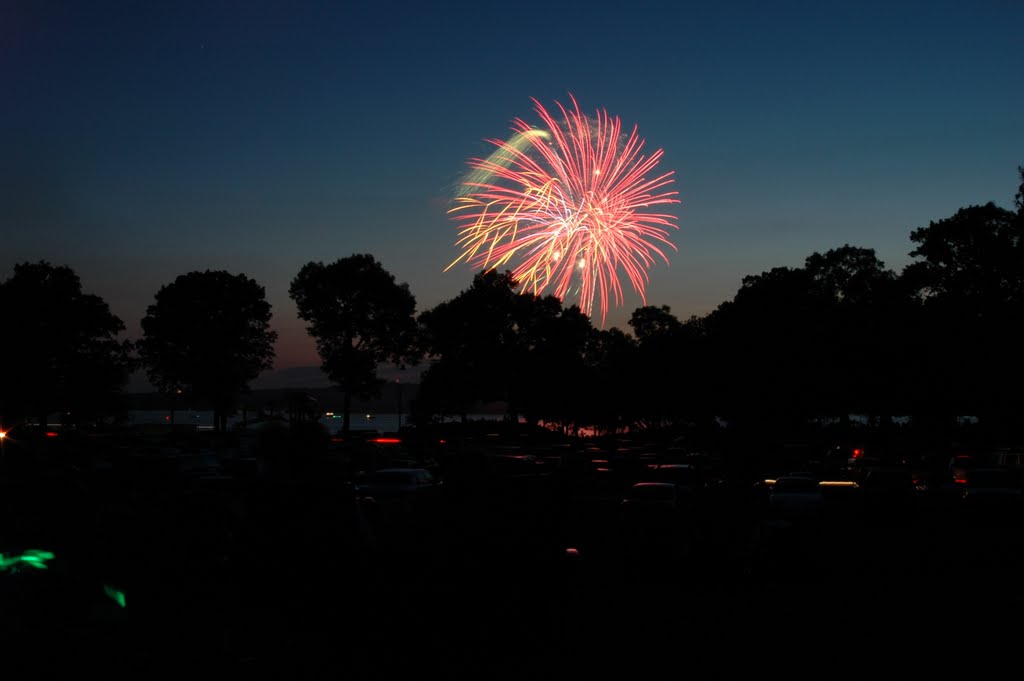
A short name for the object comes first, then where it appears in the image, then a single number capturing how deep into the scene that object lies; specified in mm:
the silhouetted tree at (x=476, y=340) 78000
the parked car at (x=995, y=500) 22578
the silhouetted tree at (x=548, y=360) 79750
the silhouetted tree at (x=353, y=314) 69500
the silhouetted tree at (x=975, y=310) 47688
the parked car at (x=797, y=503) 23359
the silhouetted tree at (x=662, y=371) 83875
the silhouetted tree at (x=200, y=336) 66438
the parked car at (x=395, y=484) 22422
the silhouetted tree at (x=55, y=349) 58406
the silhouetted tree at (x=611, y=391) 87188
